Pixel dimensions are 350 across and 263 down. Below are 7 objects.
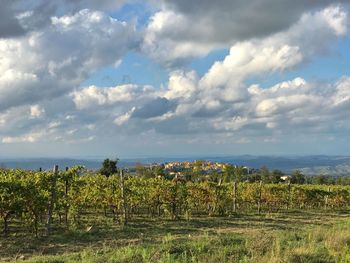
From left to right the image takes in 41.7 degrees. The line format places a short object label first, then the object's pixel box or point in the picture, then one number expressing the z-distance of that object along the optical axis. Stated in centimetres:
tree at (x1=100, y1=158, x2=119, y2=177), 4250
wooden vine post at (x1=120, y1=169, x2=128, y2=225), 1823
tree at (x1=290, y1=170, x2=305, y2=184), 6197
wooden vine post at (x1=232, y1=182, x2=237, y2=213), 2644
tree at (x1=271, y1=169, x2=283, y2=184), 5351
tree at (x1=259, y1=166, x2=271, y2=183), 5346
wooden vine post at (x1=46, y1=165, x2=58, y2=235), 1447
